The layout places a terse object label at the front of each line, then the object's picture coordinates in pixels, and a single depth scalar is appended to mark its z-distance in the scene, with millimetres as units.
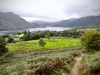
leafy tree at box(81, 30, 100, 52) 16145
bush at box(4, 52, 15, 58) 20071
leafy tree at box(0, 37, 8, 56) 22200
